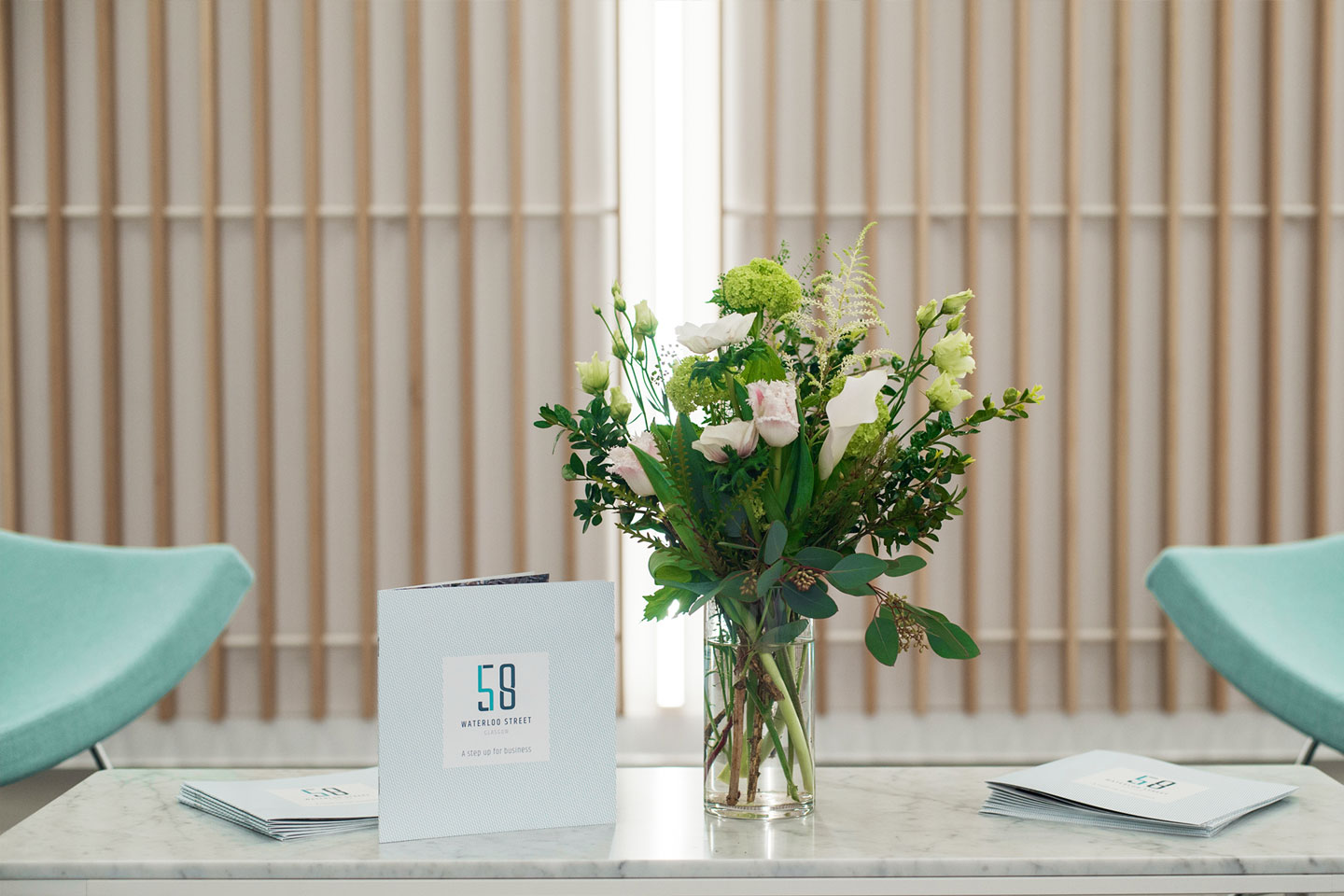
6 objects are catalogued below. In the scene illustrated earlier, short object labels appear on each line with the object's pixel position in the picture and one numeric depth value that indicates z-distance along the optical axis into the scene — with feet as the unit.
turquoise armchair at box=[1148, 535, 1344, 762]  10.00
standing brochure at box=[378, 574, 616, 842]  7.76
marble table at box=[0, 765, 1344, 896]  7.56
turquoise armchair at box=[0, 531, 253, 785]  9.90
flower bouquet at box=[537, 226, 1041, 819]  7.77
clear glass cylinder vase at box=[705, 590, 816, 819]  7.88
